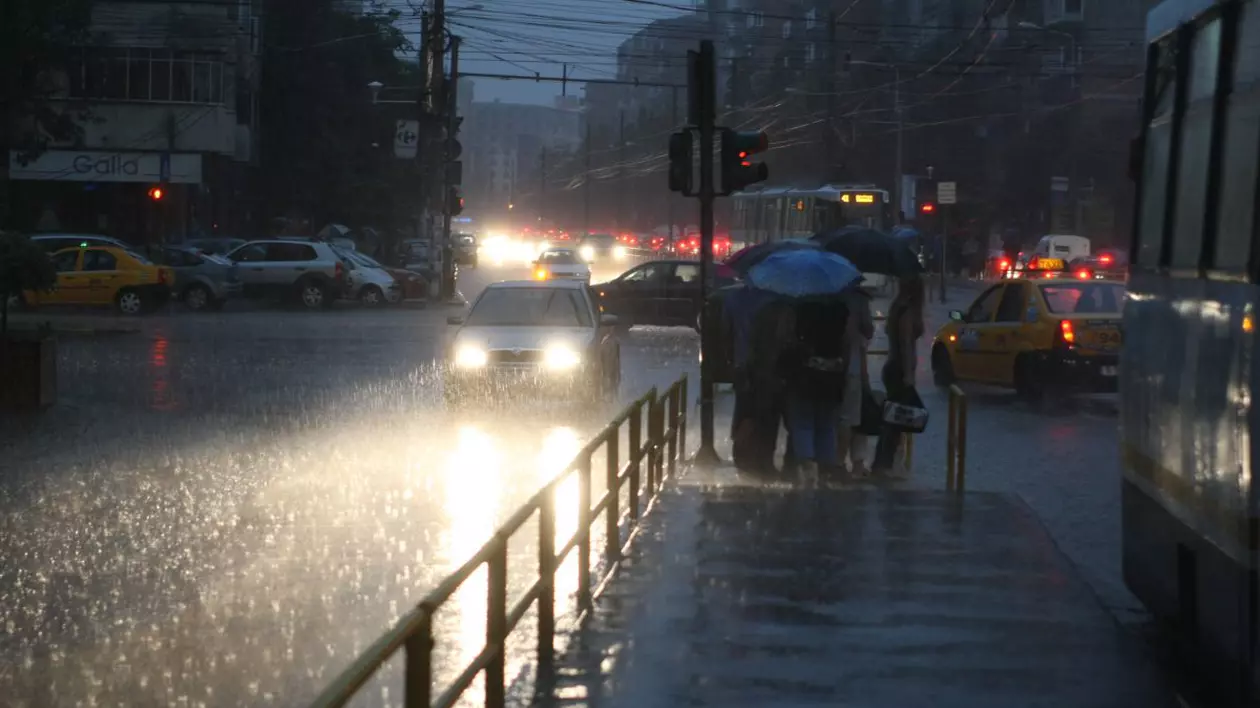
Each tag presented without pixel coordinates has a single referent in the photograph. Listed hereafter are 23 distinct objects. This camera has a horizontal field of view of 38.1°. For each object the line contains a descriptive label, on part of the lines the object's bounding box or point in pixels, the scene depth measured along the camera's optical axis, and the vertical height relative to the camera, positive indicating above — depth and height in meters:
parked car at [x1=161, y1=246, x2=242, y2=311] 42.34 -2.78
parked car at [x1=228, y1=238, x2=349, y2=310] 44.06 -2.64
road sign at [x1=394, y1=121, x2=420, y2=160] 48.97 +0.76
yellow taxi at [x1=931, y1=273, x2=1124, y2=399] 21.23 -1.70
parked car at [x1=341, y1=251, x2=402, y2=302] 45.69 -3.02
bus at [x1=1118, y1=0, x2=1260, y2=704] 5.91 -0.54
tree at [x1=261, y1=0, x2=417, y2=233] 69.88 +1.91
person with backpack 13.51 -1.43
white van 56.69 -1.62
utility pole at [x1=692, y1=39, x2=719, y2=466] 14.51 -0.39
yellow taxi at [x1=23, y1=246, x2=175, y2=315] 39.38 -2.67
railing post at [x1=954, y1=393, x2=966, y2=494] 12.80 -1.75
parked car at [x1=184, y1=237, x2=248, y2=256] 47.84 -2.29
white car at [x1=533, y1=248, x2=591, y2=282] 53.56 -2.77
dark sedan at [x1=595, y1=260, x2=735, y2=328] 35.38 -2.32
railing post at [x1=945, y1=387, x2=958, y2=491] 13.43 -1.85
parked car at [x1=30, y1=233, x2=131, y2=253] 41.38 -2.03
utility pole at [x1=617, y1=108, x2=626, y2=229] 116.62 +0.97
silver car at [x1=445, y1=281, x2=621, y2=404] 19.83 -1.97
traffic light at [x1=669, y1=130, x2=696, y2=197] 14.78 +0.13
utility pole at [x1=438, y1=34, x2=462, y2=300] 46.22 +0.09
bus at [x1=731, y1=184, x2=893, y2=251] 55.50 -0.77
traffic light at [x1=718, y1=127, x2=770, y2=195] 14.76 +0.14
